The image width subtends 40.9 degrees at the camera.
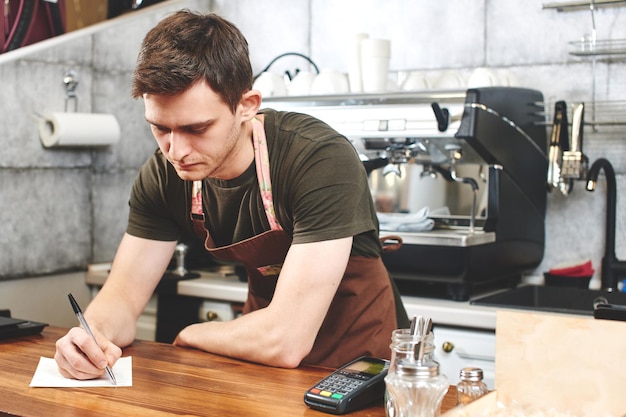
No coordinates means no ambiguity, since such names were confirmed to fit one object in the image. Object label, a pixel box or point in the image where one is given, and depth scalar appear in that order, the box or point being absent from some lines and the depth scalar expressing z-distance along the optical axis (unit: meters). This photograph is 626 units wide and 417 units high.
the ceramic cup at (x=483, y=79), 2.75
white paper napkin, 1.46
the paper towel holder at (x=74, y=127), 3.04
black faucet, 2.80
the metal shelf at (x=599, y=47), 2.79
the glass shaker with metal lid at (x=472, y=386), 1.17
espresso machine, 2.58
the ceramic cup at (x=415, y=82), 2.87
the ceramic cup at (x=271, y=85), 3.04
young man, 1.59
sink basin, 2.57
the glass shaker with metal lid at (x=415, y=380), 1.10
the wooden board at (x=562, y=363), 1.14
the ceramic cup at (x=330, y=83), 2.92
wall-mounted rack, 2.81
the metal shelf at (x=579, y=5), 2.80
